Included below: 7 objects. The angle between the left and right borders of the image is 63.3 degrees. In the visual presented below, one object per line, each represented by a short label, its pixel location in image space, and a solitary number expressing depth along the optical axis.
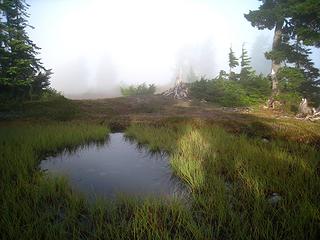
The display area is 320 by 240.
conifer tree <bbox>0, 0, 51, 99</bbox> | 16.91
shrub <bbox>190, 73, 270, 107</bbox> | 21.53
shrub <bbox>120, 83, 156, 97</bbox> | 33.53
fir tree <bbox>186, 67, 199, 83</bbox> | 81.19
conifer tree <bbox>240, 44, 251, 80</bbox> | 30.12
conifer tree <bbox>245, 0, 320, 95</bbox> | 16.69
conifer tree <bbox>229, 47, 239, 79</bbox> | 37.53
